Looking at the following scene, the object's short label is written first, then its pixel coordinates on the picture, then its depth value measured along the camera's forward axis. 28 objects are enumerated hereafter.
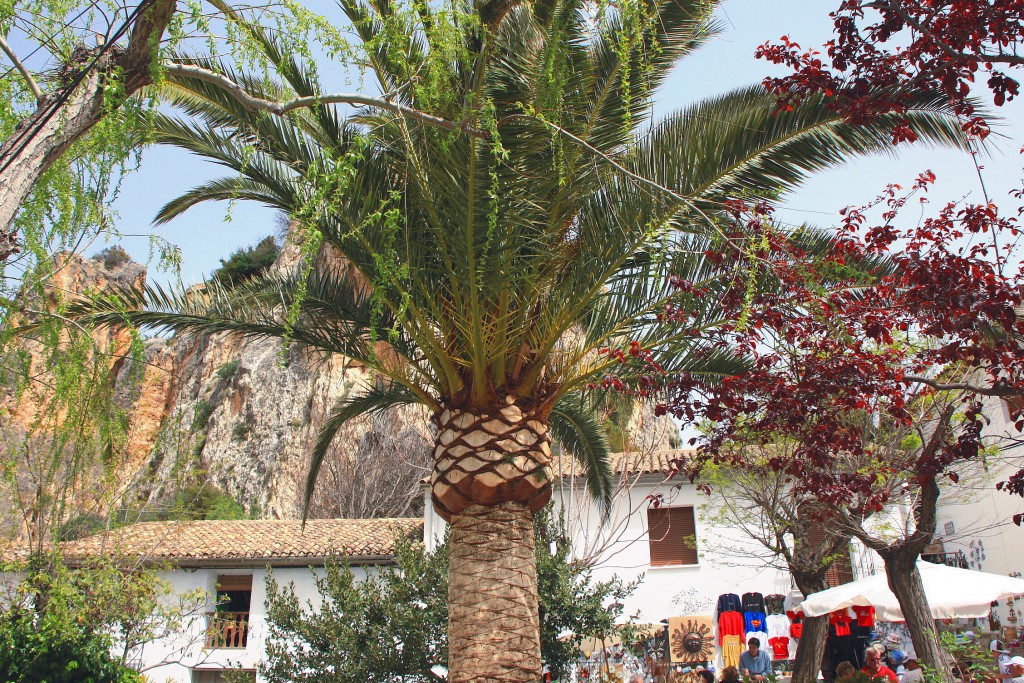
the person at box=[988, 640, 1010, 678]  11.55
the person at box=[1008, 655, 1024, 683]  10.41
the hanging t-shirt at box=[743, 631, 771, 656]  18.94
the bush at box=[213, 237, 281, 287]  45.79
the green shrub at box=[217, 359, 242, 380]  40.35
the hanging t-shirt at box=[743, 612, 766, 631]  19.08
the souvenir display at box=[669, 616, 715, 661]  18.88
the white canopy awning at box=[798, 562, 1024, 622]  12.12
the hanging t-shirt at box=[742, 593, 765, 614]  19.19
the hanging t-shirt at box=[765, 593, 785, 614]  19.27
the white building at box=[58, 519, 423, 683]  18.48
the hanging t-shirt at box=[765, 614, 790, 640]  19.16
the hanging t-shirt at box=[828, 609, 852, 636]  14.84
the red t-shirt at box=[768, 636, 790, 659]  19.09
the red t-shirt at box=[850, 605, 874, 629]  14.46
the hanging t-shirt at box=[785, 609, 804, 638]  15.77
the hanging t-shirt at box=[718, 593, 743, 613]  19.22
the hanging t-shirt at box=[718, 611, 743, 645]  19.02
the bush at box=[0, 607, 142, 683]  9.23
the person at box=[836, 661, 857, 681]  11.60
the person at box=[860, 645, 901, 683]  11.17
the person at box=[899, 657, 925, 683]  10.71
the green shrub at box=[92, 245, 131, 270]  45.08
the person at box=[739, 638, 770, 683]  14.05
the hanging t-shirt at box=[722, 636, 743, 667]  18.86
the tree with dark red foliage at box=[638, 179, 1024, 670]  5.23
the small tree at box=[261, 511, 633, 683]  10.46
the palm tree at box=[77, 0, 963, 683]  6.43
